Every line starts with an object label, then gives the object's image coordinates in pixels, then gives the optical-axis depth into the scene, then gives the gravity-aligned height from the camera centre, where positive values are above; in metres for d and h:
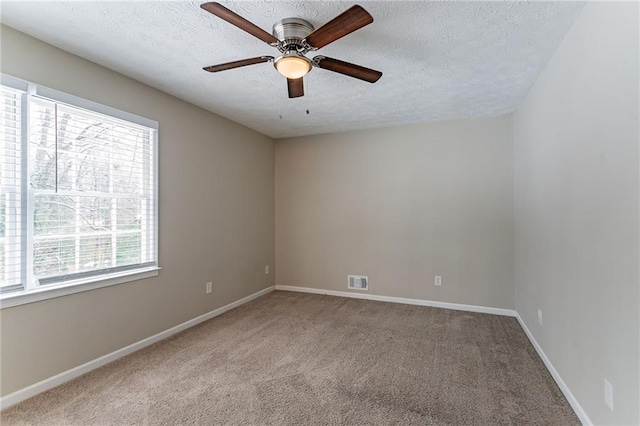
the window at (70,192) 2.06 +0.21
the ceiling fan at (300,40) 1.55 +1.01
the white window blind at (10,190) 2.01 +0.19
